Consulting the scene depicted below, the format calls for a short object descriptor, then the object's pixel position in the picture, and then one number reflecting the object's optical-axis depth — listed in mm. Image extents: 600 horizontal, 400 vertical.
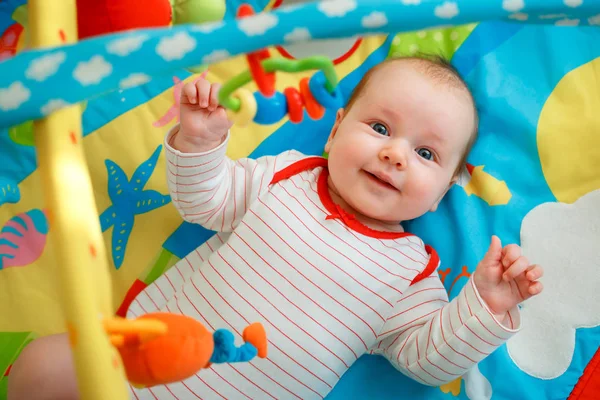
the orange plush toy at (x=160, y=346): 422
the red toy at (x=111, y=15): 821
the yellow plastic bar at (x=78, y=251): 388
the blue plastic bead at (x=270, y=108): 534
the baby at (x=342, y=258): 792
